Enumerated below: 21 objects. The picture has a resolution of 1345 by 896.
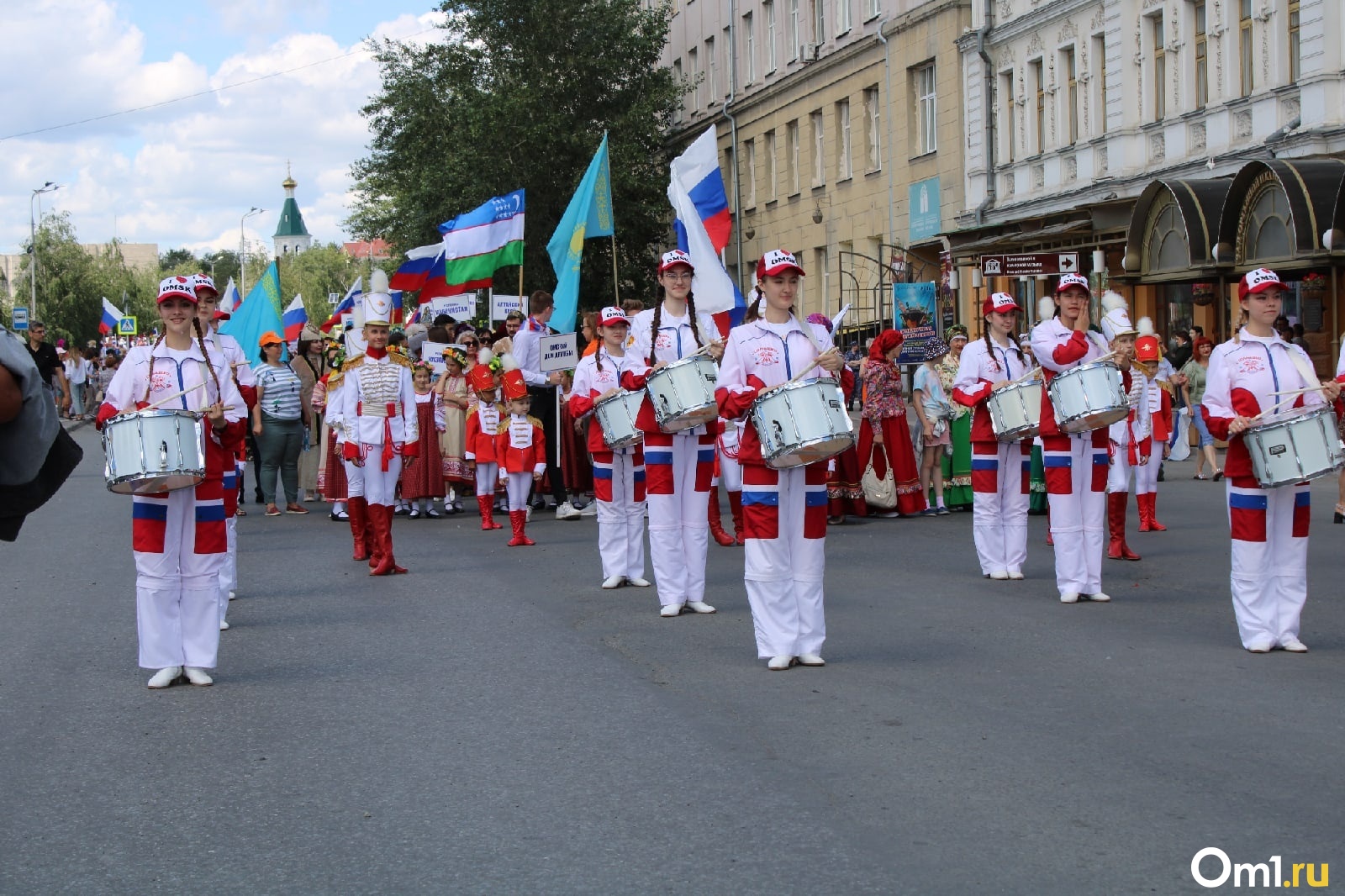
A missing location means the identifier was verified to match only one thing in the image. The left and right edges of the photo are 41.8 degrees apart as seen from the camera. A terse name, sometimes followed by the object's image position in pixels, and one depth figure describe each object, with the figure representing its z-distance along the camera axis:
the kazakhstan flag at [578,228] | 17.77
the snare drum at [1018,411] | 12.23
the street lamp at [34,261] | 79.06
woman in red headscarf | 17.83
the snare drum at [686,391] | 10.54
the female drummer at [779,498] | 8.80
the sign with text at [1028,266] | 23.98
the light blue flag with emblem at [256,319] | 19.77
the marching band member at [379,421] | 13.39
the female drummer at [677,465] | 11.10
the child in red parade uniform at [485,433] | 17.20
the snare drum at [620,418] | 12.29
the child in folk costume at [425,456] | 19.08
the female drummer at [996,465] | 12.59
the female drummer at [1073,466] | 11.32
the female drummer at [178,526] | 8.75
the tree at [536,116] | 50.38
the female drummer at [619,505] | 12.42
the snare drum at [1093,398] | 11.23
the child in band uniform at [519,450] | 15.81
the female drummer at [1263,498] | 9.12
